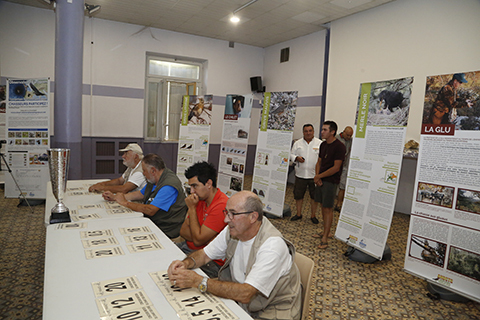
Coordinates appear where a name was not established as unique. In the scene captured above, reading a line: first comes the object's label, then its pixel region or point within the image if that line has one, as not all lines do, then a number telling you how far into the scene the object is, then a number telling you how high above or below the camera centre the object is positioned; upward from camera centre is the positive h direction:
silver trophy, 2.15 -0.40
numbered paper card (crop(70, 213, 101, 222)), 2.41 -0.74
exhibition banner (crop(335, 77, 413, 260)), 3.36 -0.26
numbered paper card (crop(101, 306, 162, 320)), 1.24 -0.75
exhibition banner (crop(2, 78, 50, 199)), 5.24 -0.27
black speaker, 9.09 +1.41
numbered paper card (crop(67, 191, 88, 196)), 3.16 -0.72
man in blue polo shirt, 2.78 -0.66
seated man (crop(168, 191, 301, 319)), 1.48 -0.69
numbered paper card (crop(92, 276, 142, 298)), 1.42 -0.75
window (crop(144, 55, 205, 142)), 8.22 +0.87
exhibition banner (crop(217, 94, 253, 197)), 5.75 -0.20
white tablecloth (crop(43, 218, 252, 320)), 1.29 -0.75
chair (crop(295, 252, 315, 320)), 1.72 -0.78
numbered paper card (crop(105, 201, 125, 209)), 2.79 -0.73
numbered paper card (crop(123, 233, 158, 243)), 2.05 -0.74
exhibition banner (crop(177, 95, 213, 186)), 6.60 -0.09
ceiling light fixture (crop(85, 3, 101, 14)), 6.25 +2.32
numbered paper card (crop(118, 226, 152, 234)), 2.20 -0.74
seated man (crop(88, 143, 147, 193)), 3.36 -0.59
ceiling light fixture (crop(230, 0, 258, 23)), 5.95 +2.43
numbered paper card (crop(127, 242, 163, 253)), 1.91 -0.74
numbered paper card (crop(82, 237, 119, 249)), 1.94 -0.74
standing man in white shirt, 5.16 -0.45
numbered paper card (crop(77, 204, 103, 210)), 2.72 -0.73
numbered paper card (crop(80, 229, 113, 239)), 2.08 -0.74
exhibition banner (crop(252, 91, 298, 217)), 4.98 -0.23
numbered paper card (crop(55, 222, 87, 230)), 2.19 -0.74
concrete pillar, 4.98 +0.70
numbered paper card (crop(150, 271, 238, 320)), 1.30 -0.75
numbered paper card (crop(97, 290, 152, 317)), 1.28 -0.75
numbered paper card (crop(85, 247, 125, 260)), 1.79 -0.75
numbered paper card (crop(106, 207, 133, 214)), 2.64 -0.73
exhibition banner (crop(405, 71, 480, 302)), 2.69 -0.39
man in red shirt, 2.32 -0.62
